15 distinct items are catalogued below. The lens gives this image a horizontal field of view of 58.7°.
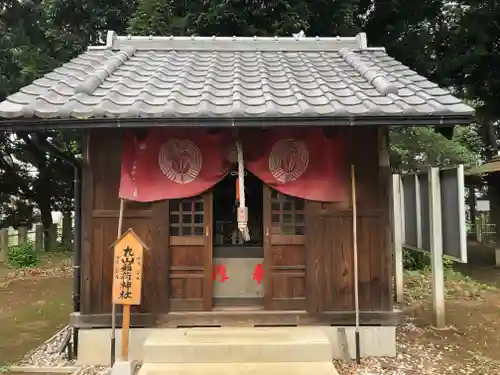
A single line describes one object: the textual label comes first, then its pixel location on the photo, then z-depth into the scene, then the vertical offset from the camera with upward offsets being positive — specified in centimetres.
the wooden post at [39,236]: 1812 -83
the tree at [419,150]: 1306 +184
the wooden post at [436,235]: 718 -38
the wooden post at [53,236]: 1862 -88
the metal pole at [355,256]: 594 -60
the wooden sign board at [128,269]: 544 -66
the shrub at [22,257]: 1540 -143
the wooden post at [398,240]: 895 -57
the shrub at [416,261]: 1328 -148
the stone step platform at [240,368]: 516 -183
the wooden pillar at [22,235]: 1770 -77
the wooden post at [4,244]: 1570 -98
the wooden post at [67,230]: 1938 -64
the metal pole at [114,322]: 583 -140
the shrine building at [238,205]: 598 +6
